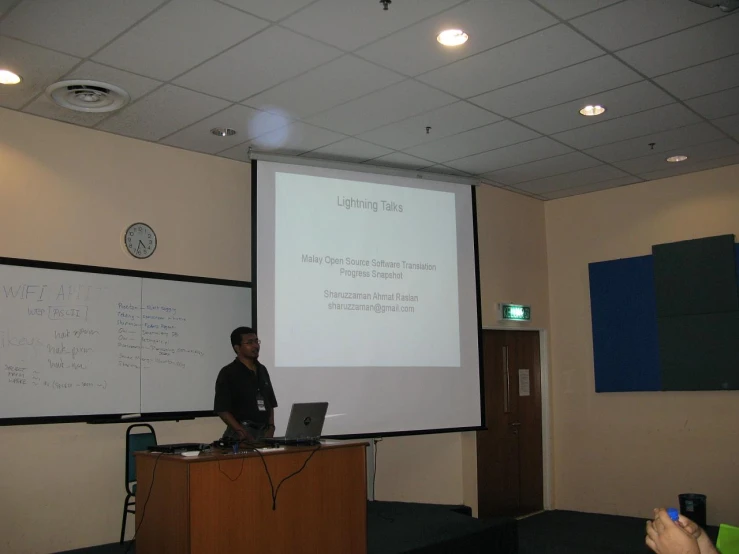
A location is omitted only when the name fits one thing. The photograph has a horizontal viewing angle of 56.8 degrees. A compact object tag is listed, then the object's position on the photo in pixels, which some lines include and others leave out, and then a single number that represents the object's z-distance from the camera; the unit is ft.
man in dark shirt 14.51
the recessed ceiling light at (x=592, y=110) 16.34
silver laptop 12.77
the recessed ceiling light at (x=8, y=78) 13.57
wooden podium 10.95
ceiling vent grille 14.26
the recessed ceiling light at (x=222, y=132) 16.90
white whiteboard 14.76
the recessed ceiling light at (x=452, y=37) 12.55
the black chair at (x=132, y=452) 15.45
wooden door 22.04
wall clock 16.84
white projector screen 17.49
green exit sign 23.00
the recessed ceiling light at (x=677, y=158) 20.25
